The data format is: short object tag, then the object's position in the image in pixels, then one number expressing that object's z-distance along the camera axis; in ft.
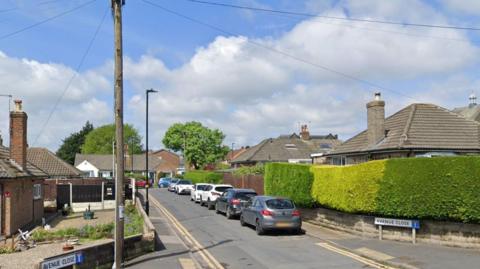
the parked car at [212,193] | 113.45
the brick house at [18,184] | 74.33
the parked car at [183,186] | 174.76
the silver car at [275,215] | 68.39
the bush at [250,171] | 145.34
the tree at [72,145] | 400.88
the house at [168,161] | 423.47
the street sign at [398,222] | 56.80
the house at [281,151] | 221.87
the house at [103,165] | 331.57
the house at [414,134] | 82.48
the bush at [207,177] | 183.01
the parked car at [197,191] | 126.55
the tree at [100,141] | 418.51
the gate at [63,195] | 122.93
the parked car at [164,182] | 254.47
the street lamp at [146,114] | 111.39
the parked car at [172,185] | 195.62
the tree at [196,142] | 345.31
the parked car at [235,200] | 89.71
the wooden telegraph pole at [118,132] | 48.79
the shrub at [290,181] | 80.79
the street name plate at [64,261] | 38.81
